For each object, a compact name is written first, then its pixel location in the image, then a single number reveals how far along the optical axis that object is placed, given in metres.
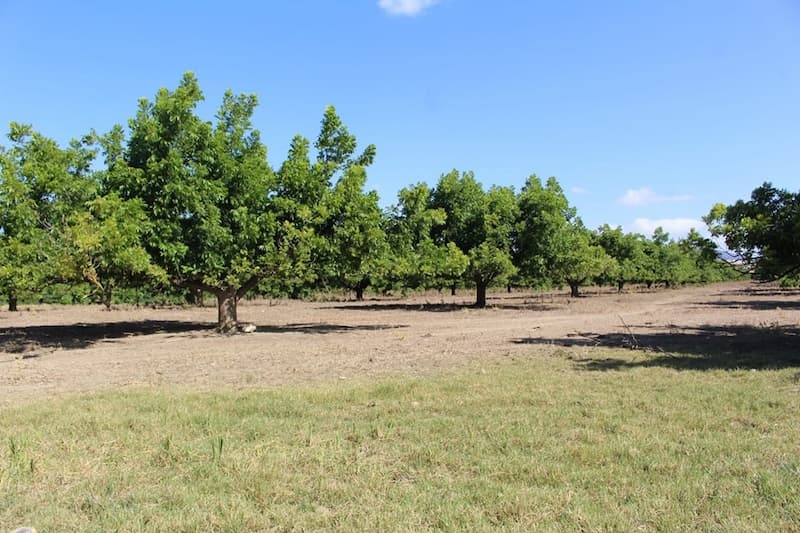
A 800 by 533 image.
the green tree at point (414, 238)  23.23
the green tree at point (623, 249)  69.19
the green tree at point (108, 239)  15.76
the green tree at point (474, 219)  35.19
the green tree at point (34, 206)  15.97
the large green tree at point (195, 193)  17.95
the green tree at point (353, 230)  20.02
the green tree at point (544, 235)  37.00
